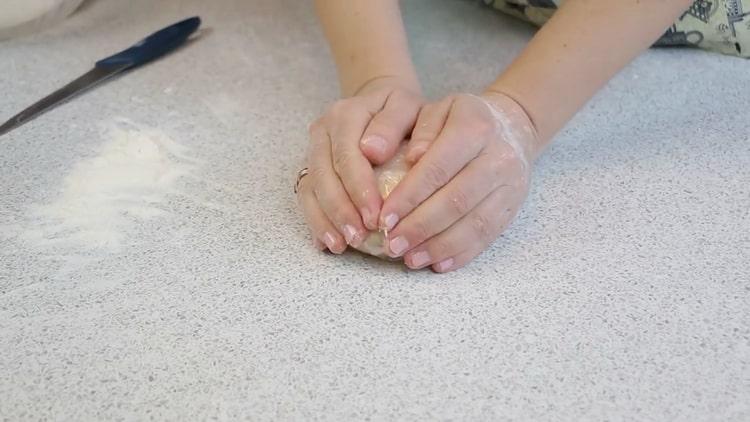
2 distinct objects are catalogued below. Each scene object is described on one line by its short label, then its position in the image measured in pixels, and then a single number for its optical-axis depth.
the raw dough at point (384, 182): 0.49
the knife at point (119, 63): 0.68
